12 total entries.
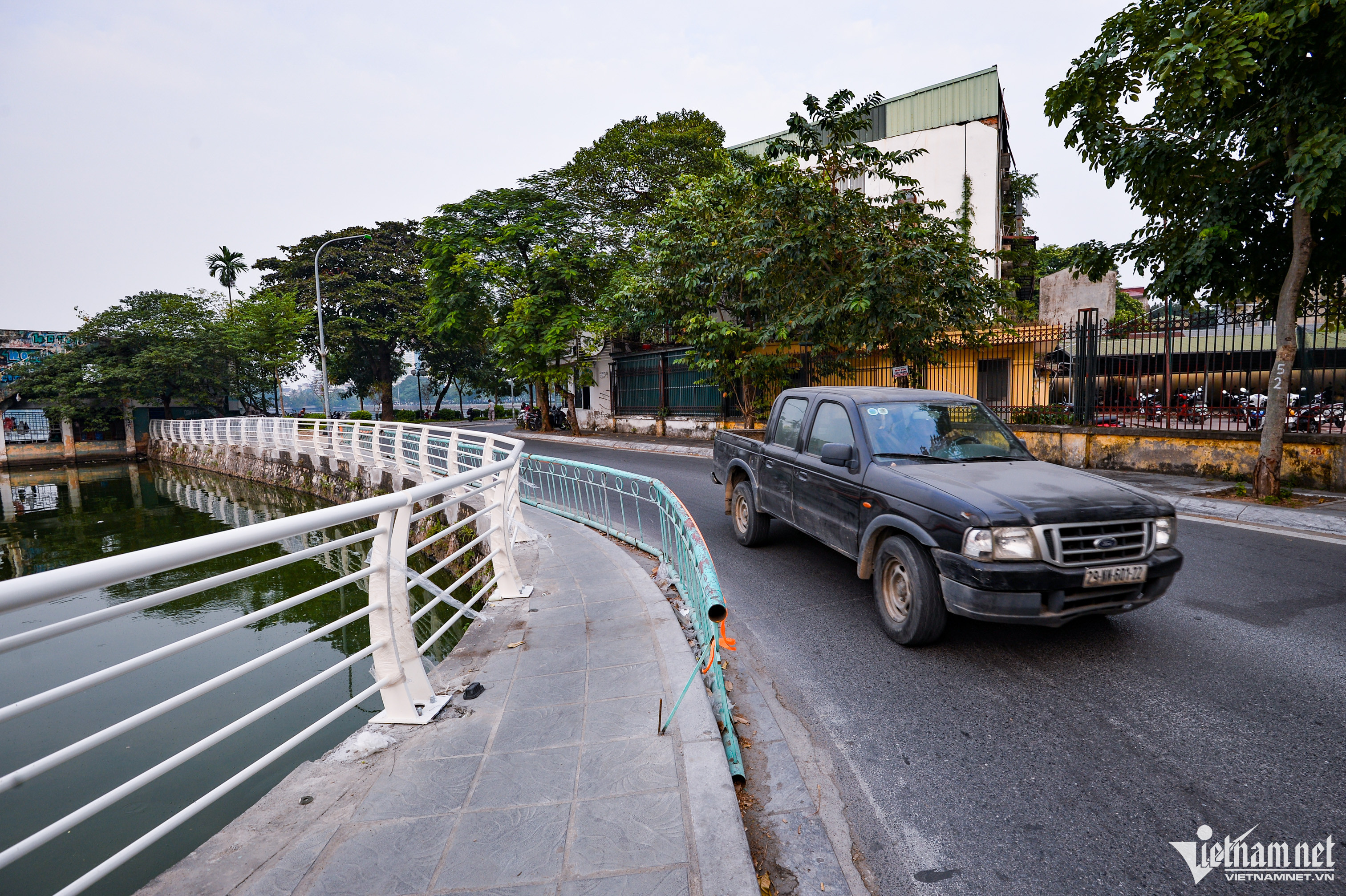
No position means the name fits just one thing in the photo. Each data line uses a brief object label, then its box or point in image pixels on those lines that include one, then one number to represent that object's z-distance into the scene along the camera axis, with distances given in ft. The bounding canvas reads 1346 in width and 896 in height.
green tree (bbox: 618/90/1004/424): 46.06
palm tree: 185.26
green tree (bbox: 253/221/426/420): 130.93
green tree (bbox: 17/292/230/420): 110.93
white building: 89.56
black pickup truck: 12.28
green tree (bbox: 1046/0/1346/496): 23.53
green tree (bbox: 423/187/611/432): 83.05
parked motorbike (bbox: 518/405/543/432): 106.11
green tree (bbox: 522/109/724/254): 89.35
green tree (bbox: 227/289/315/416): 119.03
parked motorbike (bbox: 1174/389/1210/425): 35.58
